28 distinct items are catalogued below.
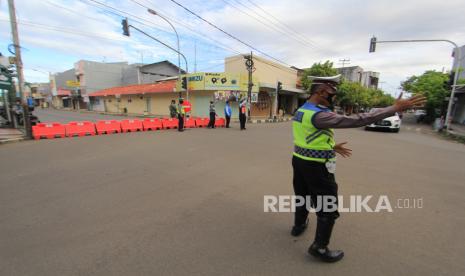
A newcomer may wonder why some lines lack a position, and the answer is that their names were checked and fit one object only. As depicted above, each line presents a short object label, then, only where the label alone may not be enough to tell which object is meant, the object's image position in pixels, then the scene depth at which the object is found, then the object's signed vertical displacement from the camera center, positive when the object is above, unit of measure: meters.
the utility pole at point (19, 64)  8.25 +1.39
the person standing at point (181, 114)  11.64 -0.47
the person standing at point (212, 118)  13.19 -0.72
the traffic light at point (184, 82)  15.67 +1.59
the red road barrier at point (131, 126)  11.45 -1.14
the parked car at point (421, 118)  26.23 -0.75
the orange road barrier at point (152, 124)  12.29 -1.09
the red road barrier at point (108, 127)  10.59 -1.15
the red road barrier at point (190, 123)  13.68 -1.08
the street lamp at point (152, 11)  12.07 +5.03
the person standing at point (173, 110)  13.35 -0.31
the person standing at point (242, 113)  12.64 -0.35
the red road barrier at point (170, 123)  12.88 -1.06
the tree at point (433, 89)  21.17 +2.19
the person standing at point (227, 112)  13.25 -0.33
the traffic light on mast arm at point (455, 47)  13.46 +3.75
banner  19.06 +2.12
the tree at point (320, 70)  25.25 +4.48
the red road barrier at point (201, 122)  14.04 -1.03
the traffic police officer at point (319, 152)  2.11 -0.42
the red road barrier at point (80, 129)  9.72 -1.18
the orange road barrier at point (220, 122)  14.62 -1.04
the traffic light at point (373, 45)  14.78 +4.34
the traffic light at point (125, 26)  11.77 +4.10
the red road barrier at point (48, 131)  8.85 -1.20
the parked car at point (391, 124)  13.45 -0.82
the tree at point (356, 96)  29.28 +2.08
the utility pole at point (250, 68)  18.08 +3.16
